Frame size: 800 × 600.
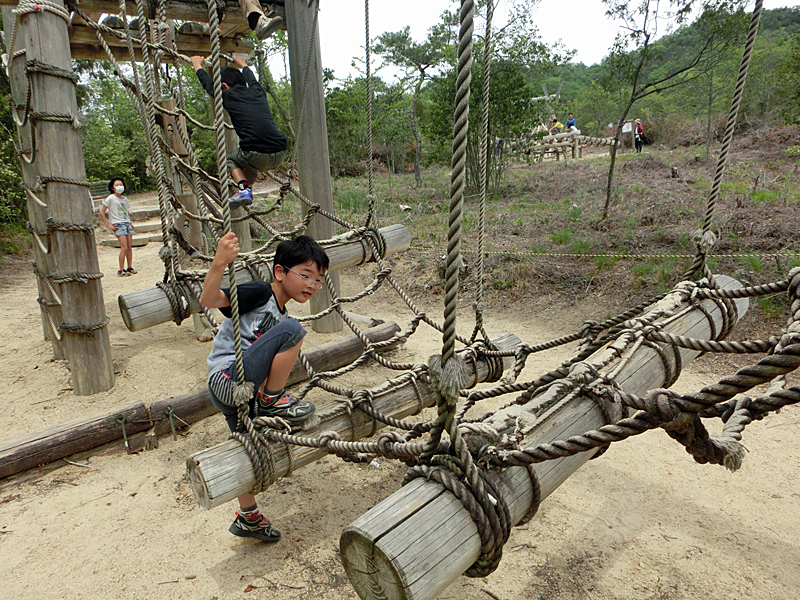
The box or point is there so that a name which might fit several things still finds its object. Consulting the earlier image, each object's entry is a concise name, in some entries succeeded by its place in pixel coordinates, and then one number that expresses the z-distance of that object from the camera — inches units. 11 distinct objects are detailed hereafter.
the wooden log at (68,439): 111.7
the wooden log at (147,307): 117.6
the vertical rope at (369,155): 123.3
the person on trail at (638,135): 648.9
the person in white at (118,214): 278.8
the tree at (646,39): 272.4
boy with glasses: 80.0
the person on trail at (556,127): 763.0
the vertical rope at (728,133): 79.8
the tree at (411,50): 706.8
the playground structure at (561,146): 659.4
